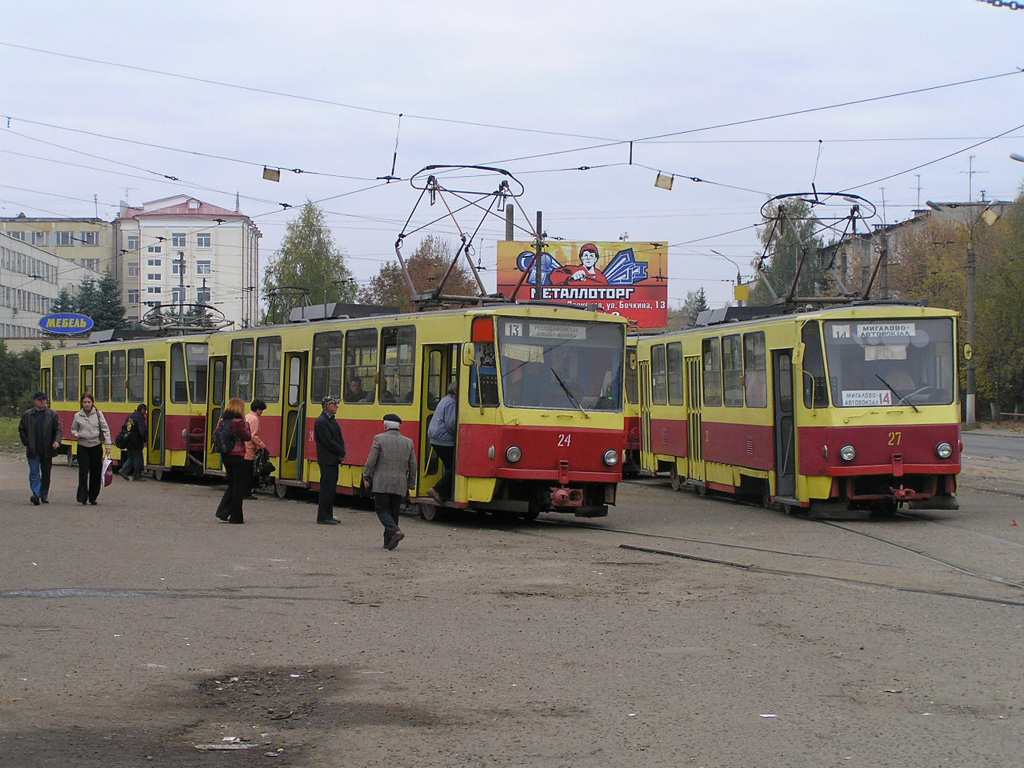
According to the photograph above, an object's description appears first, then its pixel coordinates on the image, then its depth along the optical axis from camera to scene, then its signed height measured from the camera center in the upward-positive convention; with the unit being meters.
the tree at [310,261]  91.44 +11.20
